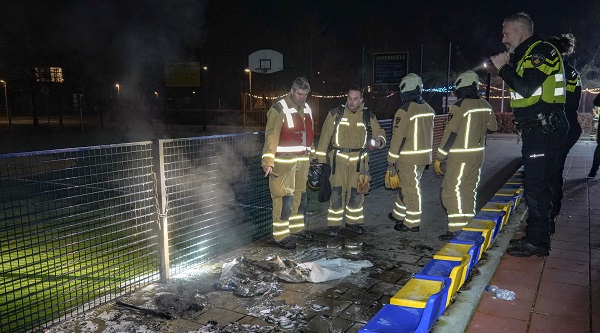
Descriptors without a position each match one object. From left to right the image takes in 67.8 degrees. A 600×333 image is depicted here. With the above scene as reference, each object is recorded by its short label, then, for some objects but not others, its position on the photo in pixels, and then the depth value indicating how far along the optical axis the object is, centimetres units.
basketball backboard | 2925
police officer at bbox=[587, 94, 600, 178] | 900
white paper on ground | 445
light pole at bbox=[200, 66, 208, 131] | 2694
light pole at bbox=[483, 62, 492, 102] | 1344
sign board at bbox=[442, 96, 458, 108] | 1648
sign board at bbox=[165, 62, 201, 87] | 3819
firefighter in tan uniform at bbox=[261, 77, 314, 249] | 536
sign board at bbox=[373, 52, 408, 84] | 1492
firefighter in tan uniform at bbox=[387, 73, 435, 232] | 594
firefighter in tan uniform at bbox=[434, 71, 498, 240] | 565
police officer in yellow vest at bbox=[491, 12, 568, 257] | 410
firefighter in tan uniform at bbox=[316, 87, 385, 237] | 602
